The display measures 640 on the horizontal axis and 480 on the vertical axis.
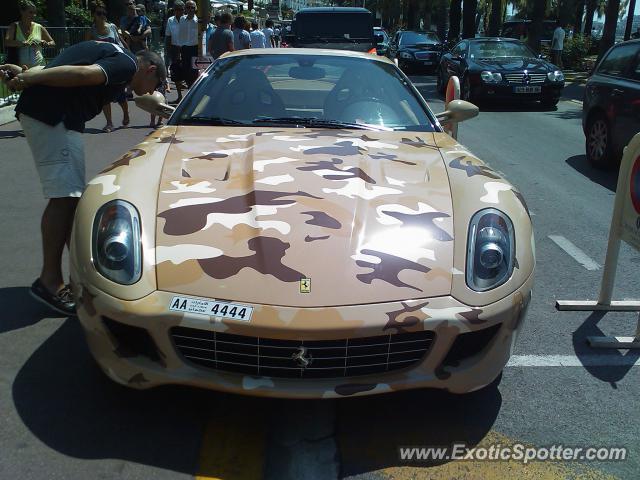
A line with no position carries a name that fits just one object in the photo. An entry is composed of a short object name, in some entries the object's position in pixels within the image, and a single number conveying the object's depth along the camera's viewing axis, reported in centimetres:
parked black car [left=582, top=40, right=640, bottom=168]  807
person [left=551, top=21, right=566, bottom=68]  2364
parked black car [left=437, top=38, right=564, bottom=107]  1454
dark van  1551
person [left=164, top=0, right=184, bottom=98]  1343
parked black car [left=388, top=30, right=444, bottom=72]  2483
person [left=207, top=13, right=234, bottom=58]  1276
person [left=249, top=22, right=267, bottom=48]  1845
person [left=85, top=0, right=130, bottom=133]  970
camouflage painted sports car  271
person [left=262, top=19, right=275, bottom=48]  2048
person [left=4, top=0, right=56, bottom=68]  986
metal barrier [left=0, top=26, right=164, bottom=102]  1122
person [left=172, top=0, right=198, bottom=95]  1332
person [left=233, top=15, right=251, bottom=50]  1519
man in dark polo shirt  400
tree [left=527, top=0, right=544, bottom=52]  2406
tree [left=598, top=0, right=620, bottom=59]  2092
